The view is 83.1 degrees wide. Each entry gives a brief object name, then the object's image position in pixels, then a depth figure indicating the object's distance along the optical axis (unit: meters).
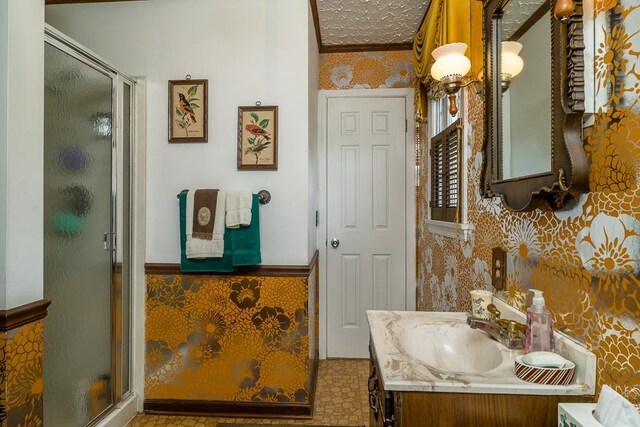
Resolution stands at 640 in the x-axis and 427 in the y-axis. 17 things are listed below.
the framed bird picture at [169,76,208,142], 2.08
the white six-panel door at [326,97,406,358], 2.85
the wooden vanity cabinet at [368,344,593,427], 0.86
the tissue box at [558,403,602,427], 0.72
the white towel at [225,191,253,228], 1.96
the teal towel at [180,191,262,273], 1.97
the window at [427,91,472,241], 1.81
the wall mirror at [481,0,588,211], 0.88
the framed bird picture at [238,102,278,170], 2.06
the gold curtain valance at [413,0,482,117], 1.56
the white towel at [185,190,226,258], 1.97
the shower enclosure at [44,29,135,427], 1.57
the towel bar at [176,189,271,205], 2.06
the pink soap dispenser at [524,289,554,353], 0.97
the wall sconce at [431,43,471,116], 1.52
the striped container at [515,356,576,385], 0.87
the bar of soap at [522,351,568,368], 0.89
